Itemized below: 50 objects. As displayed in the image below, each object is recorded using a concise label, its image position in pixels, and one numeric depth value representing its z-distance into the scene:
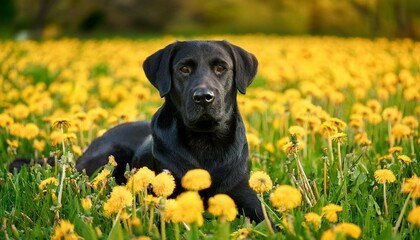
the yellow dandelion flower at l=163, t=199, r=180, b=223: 2.48
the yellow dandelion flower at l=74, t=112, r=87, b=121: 4.49
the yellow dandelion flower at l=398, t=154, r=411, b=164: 3.45
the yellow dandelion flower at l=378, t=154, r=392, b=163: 4.06
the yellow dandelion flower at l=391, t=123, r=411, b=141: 4.34
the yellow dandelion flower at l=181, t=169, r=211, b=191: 2.46
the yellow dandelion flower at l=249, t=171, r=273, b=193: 2.74
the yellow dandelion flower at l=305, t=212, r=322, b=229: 2.59
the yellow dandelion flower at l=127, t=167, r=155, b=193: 2.73
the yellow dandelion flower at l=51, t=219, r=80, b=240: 2.39
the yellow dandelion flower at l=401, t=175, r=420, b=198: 2.61
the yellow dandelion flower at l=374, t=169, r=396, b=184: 3.08
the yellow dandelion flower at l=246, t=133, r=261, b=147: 4.79
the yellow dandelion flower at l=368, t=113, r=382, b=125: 4.94
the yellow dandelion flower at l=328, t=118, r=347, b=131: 3.61
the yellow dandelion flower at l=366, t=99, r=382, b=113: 5.29
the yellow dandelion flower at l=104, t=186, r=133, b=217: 2.62
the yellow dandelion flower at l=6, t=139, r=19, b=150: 4.67
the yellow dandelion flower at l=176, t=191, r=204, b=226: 2.23
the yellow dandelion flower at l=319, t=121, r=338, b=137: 3.55
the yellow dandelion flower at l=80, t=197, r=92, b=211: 2.78
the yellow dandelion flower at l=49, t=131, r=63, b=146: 4.05
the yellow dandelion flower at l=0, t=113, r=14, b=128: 4.72
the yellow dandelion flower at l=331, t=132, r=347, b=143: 3.45
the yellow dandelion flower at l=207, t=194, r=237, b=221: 2.38
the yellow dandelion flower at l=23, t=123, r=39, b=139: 4.61
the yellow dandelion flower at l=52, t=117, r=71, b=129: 3.57
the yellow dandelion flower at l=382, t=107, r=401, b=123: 4.86
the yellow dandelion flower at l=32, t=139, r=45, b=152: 4.90
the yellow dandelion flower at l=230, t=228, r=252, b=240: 2.66
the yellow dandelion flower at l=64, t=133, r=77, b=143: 4.03
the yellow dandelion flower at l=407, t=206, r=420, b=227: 2.30
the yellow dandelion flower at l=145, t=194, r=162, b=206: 2.69
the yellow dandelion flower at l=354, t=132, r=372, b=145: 4.37
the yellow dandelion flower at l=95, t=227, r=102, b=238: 2.55
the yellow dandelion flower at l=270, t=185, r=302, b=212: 2.46
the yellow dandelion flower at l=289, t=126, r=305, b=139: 3.83
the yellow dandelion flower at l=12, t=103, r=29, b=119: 5.14
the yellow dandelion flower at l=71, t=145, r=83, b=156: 4.84
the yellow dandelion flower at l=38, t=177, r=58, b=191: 3.22
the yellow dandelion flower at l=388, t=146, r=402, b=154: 3.90
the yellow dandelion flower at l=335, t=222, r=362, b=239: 2.32
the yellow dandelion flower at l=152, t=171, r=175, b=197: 2.68
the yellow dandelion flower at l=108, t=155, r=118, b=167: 3.15
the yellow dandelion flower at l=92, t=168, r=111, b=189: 3.12
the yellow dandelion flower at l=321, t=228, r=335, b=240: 2.25
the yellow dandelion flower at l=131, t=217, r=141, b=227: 2.27
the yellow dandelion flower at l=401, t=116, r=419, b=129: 4.69
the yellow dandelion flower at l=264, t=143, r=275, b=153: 4.91
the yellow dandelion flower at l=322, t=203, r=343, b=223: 2.62
